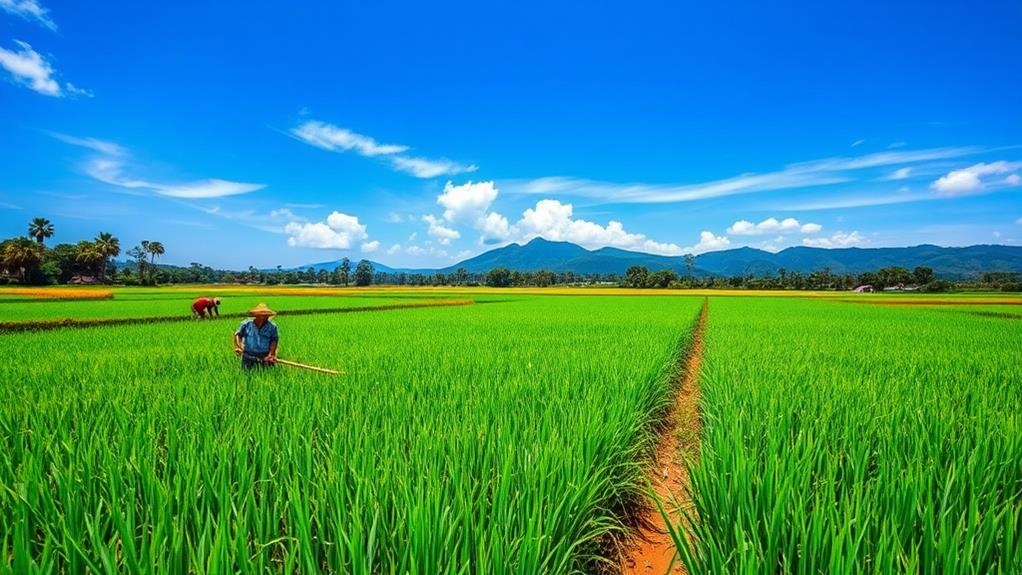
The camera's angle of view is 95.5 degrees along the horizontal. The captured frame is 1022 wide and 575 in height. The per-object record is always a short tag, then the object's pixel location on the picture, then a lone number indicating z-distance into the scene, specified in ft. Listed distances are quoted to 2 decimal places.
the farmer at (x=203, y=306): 60.56
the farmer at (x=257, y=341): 21.13
